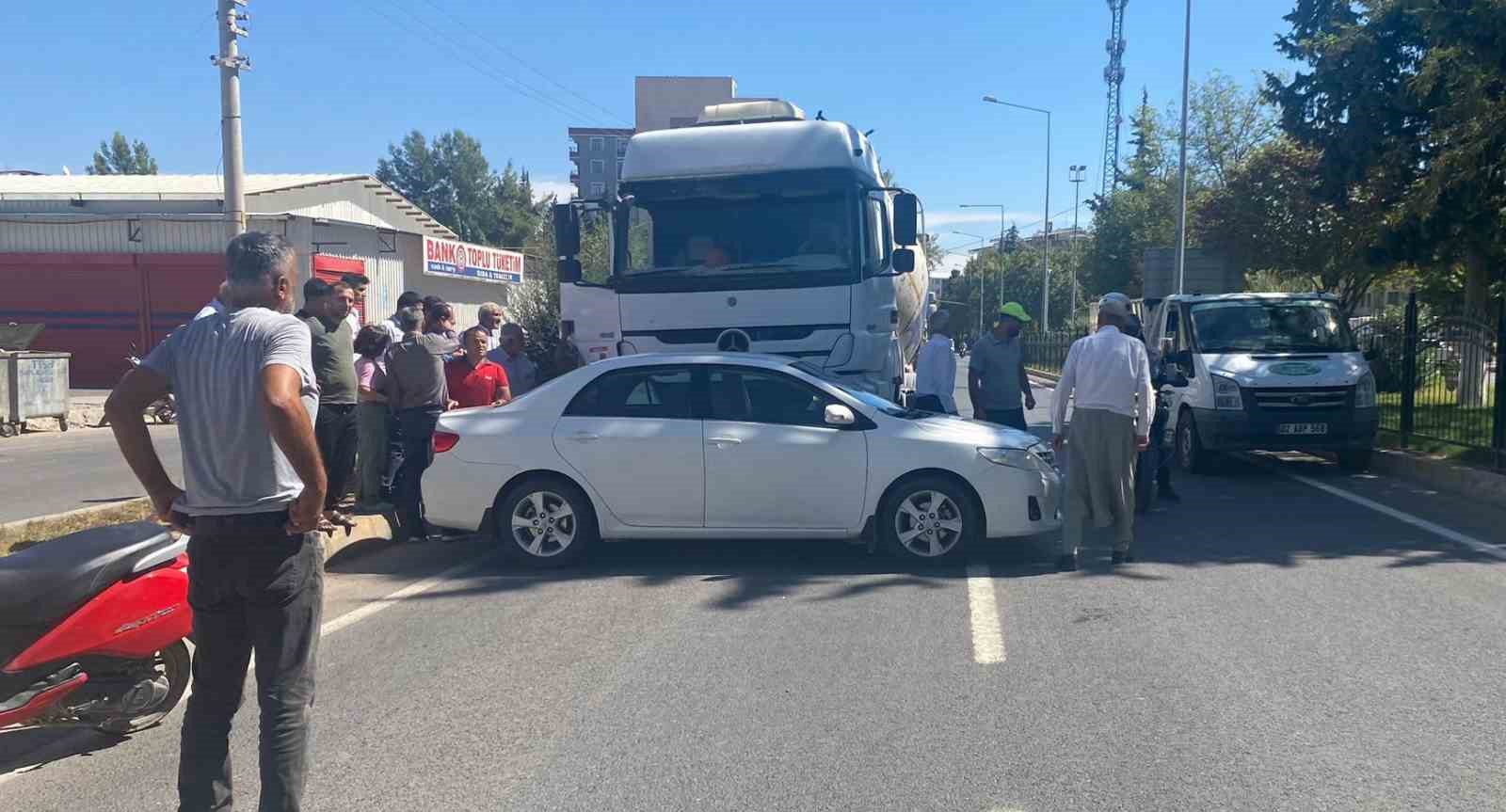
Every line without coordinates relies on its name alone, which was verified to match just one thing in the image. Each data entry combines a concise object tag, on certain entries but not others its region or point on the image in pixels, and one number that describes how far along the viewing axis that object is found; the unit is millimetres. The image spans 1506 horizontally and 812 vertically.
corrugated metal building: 28000
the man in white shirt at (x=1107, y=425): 7617
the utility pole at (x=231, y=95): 13320
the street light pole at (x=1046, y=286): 50016
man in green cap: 10383
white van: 11961
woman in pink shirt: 9289
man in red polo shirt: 9289
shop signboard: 34281
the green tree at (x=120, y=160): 90375
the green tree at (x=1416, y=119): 12383
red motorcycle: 4500
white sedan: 7750
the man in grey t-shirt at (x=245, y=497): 3436
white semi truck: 10172
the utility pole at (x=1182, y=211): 24938
